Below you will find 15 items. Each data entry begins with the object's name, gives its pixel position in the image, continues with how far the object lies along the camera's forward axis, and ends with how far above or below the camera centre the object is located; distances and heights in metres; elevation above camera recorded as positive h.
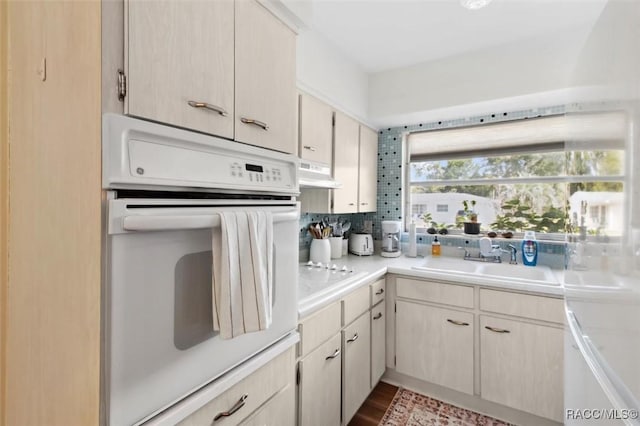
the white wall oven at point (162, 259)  0.59 -0.11
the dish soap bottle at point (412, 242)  2.53 -0.25
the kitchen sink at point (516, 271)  2.03 -0.40
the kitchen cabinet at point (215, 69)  0.65 +0.38
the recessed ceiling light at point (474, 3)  1.51 +1.07
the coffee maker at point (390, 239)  2.50 -0.22
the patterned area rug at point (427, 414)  1.80 -1.26
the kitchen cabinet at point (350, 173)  2.05 +0.30
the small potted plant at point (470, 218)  2.44 -0.04
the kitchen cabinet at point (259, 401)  0.81 -0.58
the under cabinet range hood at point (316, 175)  1.61 +0.21
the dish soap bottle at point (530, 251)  2.13 -0.26
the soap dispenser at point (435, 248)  2.51 -0.29
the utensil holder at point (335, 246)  2.43 -0.28
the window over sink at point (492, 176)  2.24 +0.31
